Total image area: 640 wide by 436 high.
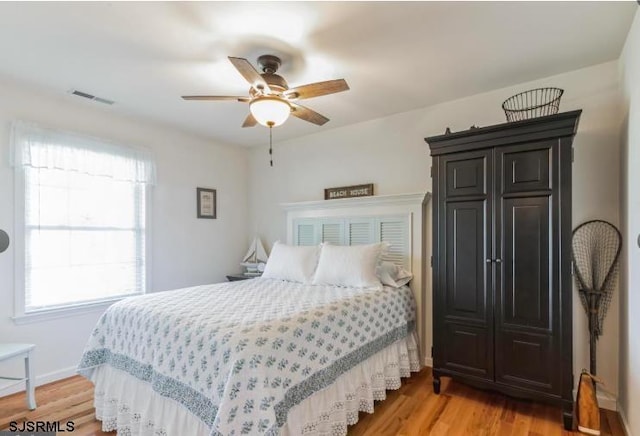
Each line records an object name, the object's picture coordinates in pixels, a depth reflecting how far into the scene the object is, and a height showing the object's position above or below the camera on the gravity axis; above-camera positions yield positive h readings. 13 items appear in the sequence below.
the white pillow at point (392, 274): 2.98 -0.51
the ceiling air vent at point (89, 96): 2.86 +1.09
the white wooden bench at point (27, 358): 2.41 -1.01
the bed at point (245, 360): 1.61 -0.81
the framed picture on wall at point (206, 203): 4.18 +0.21
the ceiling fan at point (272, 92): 2.07 +0.82
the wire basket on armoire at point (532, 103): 2.50 +0.93
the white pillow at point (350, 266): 2.88 -0.42
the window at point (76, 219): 2.83 +0.01
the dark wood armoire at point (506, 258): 2.21 -0.28
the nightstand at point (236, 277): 4.21 -0.72
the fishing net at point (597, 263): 2.38 -0.33
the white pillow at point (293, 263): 3.25 -0.44
